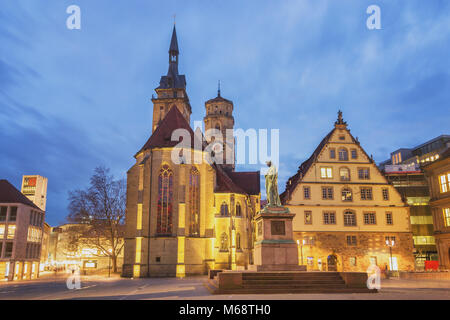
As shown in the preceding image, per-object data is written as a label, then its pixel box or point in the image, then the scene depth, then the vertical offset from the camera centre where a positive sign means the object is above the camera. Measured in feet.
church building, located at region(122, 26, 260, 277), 129.80 +11.60
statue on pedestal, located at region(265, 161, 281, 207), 70.59 +11.73
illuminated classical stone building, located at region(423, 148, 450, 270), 112.47 +13.19
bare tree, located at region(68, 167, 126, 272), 143.74 +12.97
